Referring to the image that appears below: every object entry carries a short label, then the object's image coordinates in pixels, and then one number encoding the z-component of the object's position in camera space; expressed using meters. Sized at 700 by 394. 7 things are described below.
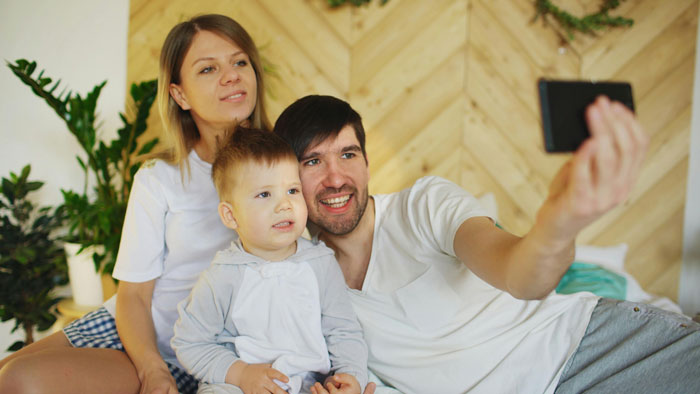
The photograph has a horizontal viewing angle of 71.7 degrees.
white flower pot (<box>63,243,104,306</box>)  2.21
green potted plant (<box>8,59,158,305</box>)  2.10
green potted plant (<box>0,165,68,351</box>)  2.16
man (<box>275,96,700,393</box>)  1.07
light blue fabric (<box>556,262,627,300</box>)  2.01
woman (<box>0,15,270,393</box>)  1.36
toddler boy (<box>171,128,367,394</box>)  1.10
